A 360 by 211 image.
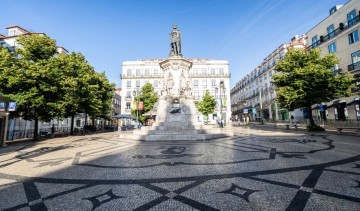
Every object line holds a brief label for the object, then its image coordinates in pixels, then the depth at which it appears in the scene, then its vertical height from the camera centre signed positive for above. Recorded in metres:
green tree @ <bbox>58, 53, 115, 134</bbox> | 18.09 +4.39
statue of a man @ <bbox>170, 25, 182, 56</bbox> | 17.52 +7.60
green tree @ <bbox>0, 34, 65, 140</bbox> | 14.70 +3.88
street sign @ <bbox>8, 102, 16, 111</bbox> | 12.05 +1.29
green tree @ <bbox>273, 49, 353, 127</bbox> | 17.84 +3.81
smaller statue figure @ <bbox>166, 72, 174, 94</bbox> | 16.22 +3.42
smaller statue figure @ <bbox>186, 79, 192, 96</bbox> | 16.59 +3.03
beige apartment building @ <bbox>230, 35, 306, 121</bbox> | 42.23 +8.87
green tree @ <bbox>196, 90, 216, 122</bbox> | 40.81 +3.65
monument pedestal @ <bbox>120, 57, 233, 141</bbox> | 14.24 +0.84
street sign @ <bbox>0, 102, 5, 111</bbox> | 11.58 +1.26
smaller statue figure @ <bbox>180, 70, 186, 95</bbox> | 16.33 +3.39
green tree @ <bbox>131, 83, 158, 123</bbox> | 36.56 +4.79
